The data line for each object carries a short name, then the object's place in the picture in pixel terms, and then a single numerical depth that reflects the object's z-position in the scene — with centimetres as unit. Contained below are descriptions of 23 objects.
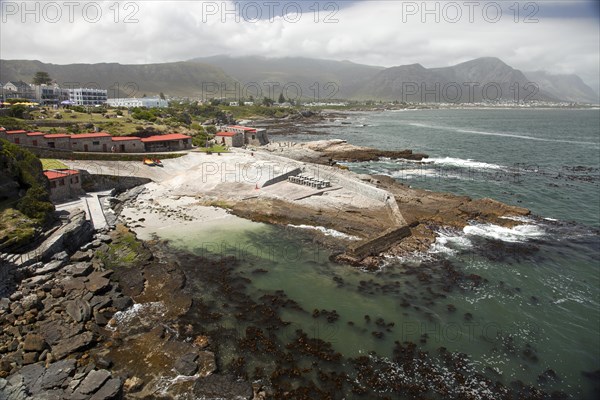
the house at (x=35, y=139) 4853
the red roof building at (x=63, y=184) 3800
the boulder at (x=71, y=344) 1903
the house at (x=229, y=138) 6994
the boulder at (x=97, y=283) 2430
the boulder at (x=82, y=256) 2803
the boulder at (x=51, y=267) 2570
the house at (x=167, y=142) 5703
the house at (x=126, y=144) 5384
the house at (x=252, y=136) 7856
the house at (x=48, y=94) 11660
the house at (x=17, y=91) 11288
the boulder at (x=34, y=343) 1895
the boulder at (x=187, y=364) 1822
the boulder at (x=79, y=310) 2166
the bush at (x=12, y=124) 5306
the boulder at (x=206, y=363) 1833
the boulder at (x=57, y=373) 1689
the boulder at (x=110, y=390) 1611
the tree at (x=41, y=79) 13012
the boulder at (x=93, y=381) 1655
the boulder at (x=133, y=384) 1709
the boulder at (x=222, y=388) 1700
